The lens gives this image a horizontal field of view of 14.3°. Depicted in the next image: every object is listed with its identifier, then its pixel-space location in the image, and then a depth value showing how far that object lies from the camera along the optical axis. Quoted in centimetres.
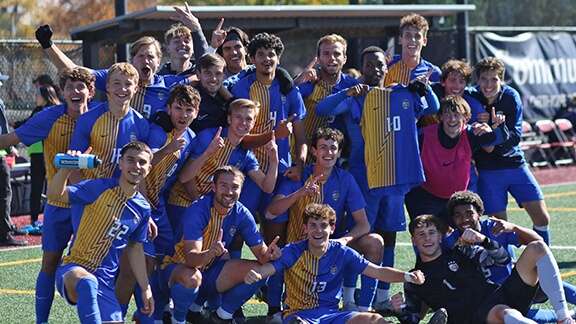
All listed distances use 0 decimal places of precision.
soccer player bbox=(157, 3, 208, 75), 1702
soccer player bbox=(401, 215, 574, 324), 1436
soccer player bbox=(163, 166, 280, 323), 1500
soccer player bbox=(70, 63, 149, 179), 1478
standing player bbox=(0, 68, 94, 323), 1515
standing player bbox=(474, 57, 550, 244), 1819
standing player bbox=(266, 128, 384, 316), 1602
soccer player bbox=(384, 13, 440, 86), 1767
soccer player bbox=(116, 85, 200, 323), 1507
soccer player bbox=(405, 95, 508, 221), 1718
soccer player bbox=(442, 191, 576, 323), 1511
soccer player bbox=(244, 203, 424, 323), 1474
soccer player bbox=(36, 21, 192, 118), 1605
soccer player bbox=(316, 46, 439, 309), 1687
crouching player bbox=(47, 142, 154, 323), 1396
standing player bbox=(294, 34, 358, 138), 1706
